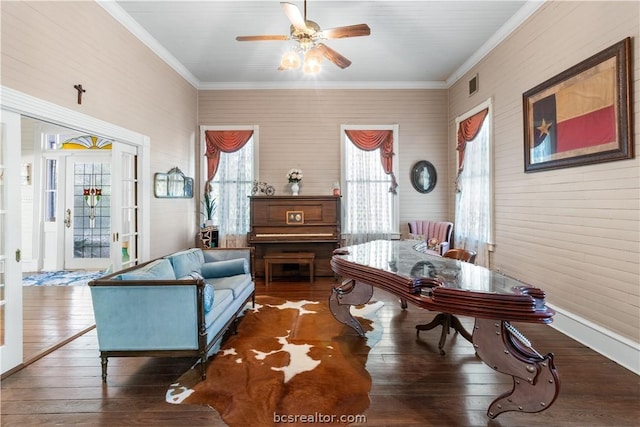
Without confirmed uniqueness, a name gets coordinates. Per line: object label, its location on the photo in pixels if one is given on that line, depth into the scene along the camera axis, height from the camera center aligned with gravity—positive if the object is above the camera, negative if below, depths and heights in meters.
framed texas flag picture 2.54 +0.94
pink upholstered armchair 5.16 -0.31
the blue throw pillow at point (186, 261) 3.23 -0.51
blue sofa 2.33 -0.76
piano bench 5.05 -0.71
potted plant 5.78 +0.19
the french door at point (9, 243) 2.44 -0.22
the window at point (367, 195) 5.92 +0.37
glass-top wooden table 1.70 -0.53
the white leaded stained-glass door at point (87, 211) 6.21 +0.10
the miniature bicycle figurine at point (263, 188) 5.77 +0.50
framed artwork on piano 5.34 -0.04
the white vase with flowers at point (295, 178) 5.67 +0.67
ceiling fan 2.97 +1.75
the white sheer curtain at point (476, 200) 4.60 +0.23
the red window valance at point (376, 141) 5.91 +1.39
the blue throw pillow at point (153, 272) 2.43 -0.47
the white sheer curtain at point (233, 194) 5.86 +0.40
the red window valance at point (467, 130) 4.76 +1.35
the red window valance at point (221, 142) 5.90 +1.38
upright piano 5.30 -0.02
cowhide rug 2.01 -1.23
